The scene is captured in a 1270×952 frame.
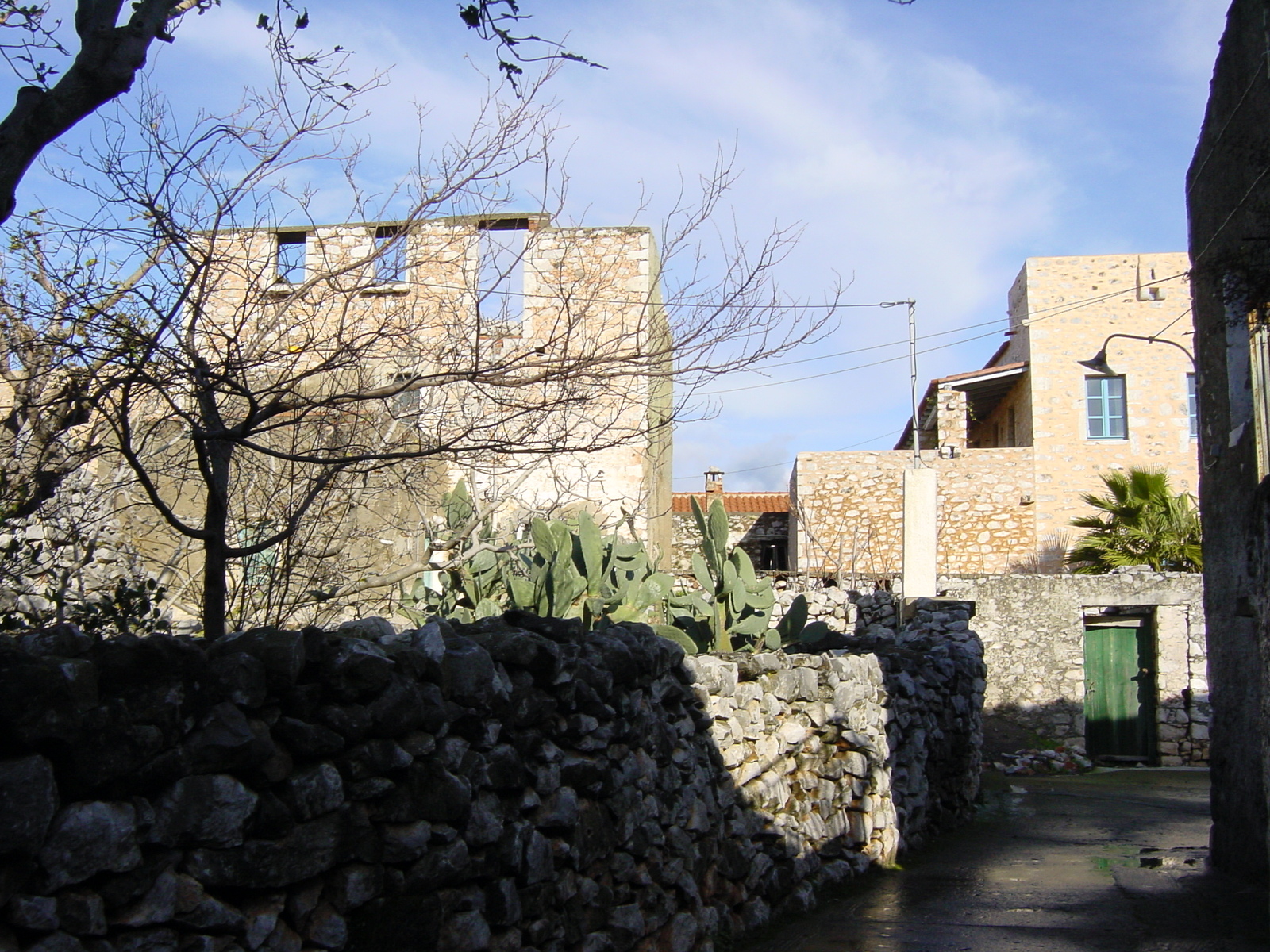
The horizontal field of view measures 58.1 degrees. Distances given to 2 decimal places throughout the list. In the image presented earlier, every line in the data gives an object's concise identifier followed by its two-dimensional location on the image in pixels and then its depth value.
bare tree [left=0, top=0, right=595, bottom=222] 3.03
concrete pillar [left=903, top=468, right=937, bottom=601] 13.66
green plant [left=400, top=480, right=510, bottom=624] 7.78
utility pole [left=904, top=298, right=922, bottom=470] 20.39
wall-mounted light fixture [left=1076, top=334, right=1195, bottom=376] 13.10
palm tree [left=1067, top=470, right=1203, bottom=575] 15.78
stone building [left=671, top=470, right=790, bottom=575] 22.86
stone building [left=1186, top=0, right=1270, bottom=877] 5.98
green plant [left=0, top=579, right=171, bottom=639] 4.78
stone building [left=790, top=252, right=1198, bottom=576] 20.58
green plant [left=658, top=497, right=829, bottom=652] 7.66
